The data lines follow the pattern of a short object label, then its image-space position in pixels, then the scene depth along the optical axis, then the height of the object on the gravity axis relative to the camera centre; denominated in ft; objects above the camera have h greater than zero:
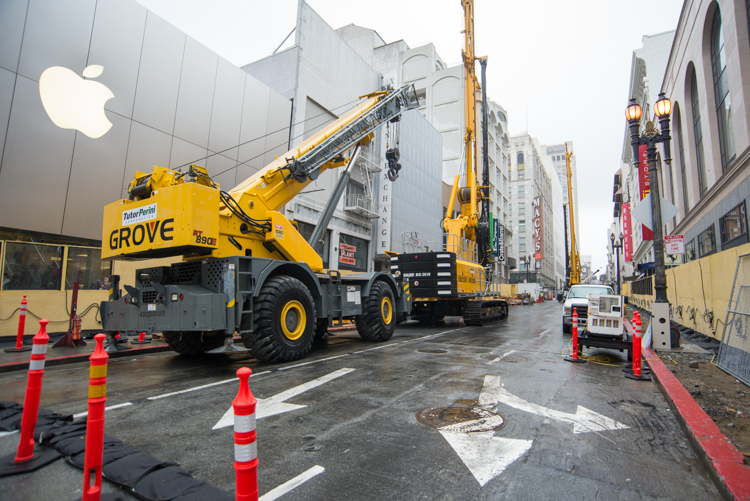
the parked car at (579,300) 38.91 +0.34
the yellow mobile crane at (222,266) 22.02 +1.78
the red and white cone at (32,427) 10.09 -3.70
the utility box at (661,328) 29.71 -1.73
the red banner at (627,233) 194.76 +37.65
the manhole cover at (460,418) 13.56 -4.37
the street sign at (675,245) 33.14 +5.22
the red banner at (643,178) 90.22 +29.87
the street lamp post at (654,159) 31.68 +12.15
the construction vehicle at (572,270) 179.28 +16.24
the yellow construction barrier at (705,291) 29.99 +1.57
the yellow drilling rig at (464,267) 50.60 +4.37
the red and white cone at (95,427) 7.68 -2.82
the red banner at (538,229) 289.94 +54.58
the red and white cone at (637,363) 22.22 -3.41
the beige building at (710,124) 43.65 +26.73
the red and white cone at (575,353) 27.07 -3.53
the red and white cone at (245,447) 5.95 -2.40
